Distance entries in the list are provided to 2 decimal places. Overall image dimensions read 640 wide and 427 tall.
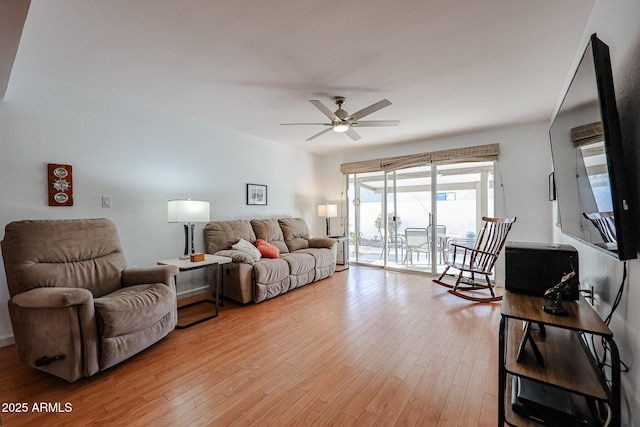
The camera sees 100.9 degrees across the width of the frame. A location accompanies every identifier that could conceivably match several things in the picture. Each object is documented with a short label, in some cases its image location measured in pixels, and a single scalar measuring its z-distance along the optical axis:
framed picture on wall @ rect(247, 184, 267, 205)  4.40
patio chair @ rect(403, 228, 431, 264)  4.75
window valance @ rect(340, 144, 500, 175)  4.04
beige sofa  3.24
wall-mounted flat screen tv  0.96
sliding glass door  4.37
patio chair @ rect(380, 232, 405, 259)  5.13
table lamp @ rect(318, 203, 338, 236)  5.18
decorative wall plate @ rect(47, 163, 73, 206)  2.52
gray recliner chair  1.76
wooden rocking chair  3.36
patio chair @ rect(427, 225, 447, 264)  4.59
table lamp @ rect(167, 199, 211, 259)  2.86
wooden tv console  1.07
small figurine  1.30
